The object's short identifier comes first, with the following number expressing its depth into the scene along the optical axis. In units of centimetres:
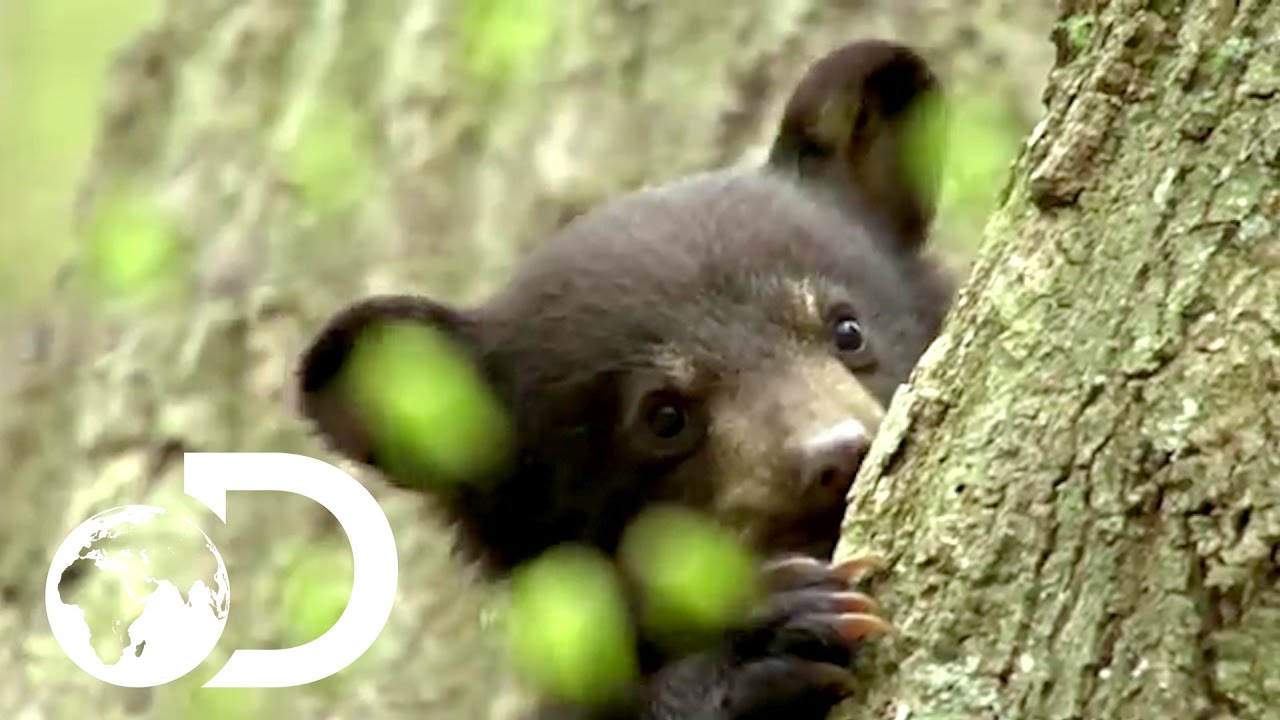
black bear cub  707
